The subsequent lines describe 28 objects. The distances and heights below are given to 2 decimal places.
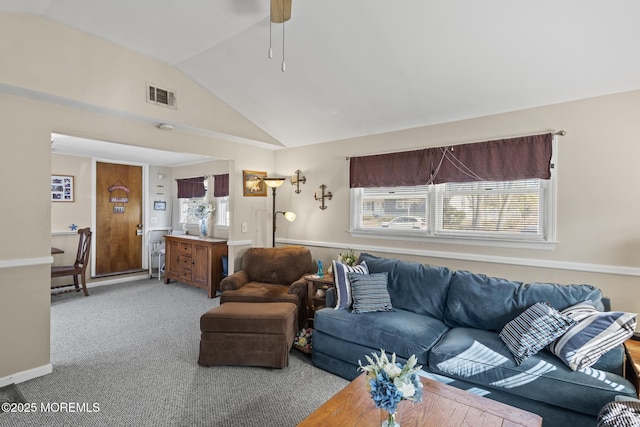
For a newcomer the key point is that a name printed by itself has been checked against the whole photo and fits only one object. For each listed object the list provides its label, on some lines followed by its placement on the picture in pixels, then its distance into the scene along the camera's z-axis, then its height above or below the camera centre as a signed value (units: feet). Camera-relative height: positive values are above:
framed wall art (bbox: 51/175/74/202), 17.01 +0.98
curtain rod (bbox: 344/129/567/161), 8.89 +2.31
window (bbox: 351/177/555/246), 9.47 +0.01
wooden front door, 18.93 -0.79
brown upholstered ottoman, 9.14 -3.88
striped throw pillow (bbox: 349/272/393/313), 9.29 -2.54
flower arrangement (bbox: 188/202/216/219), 18.90 -0.14
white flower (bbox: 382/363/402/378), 4.44 -2.31
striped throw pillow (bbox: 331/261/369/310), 9.69 -2.31
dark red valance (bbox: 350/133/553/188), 9.25 +1.64
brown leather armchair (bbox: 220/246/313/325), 11.58 -2.88
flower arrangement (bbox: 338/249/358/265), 11.84 -1.90
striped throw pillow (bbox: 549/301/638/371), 6.19 -2.53
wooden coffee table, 4.92 -3.35
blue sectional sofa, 6.06 -3.19
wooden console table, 16.49 -3.00
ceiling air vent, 10.56 +3.90
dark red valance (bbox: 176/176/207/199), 20.01 +1.32
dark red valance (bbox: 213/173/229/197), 18.30 +1.37
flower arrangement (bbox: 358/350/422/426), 4.31 -2.48
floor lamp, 14.24 -0.10
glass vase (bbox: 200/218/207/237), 19.00 -1.14
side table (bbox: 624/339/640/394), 5.96 -3.00
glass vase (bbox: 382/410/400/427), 4.51 -3.11
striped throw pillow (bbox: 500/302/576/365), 6.72 -2.63
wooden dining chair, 15.90 -2.87
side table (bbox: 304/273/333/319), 11.47 -3.05
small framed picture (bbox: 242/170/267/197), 14.99 +1.24
